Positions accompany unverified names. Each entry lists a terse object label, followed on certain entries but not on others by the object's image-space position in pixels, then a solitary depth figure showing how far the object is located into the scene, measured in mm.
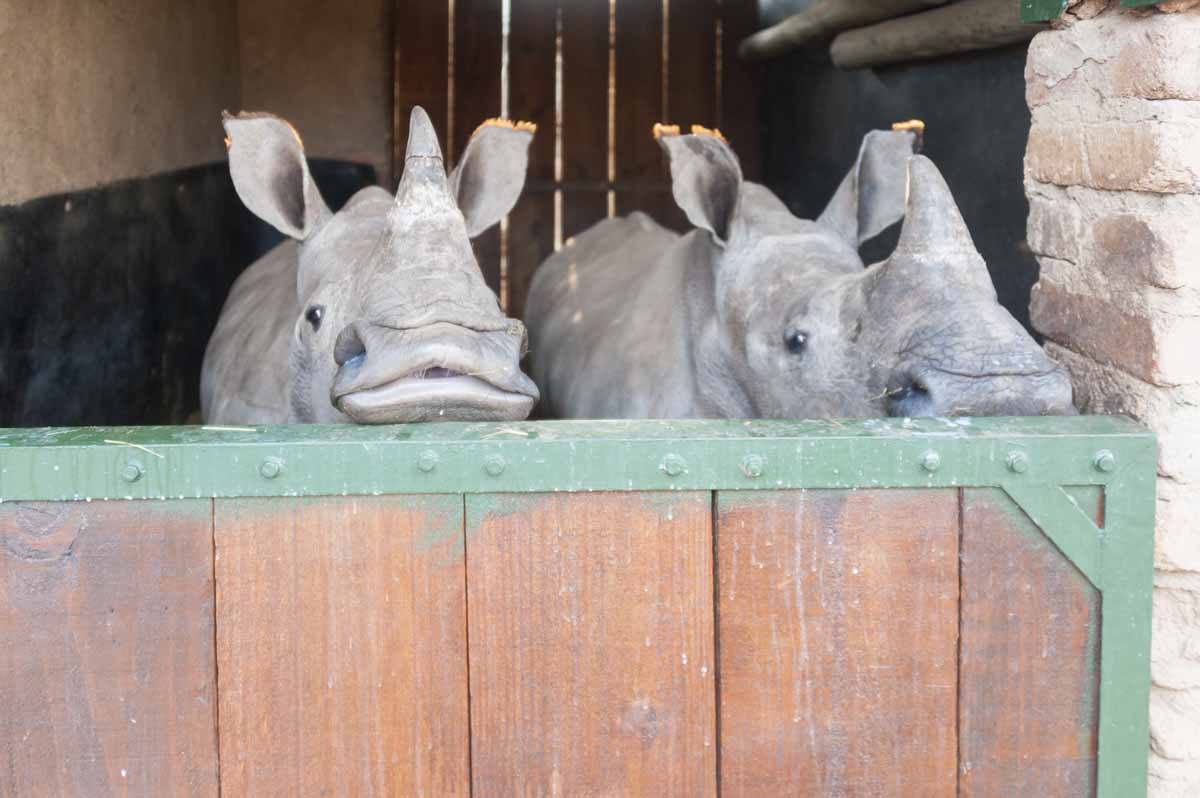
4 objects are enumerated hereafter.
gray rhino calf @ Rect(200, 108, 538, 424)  2611
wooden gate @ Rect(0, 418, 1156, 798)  2070
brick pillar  2223
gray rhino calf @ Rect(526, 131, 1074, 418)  2871
